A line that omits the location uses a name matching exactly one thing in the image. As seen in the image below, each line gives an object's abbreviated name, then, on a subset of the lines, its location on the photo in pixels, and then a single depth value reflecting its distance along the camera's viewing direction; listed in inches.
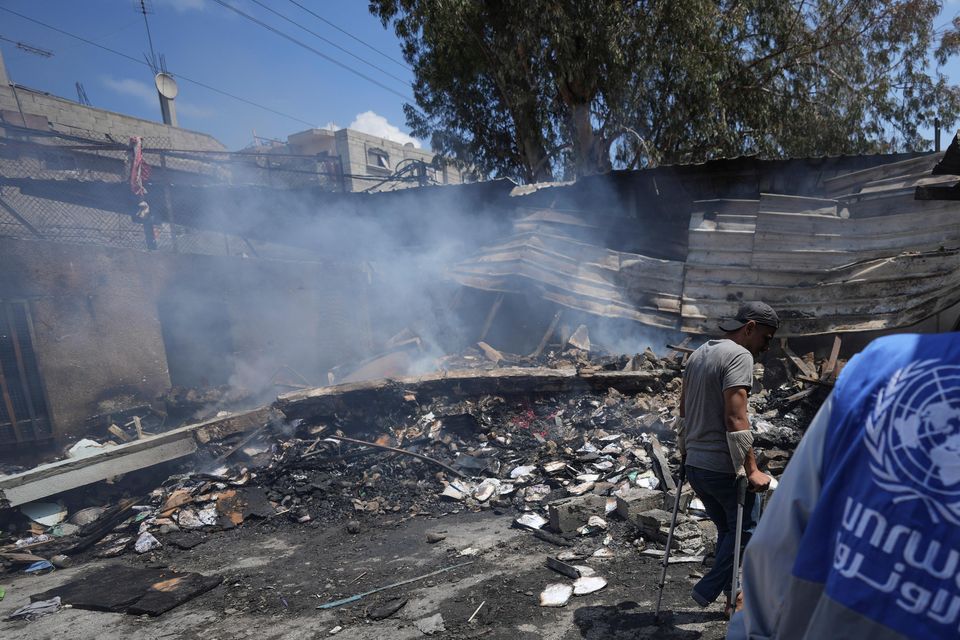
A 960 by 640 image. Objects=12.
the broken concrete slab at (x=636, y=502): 202.4
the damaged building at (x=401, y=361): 193.6
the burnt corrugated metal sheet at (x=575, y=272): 403.2
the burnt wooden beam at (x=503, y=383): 314.8
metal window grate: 319.9
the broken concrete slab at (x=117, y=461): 252.4
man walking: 122.9
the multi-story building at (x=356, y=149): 1414.9
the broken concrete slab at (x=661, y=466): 220.4
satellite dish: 1031.6
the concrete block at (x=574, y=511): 203.3
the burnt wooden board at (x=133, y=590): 174.9
